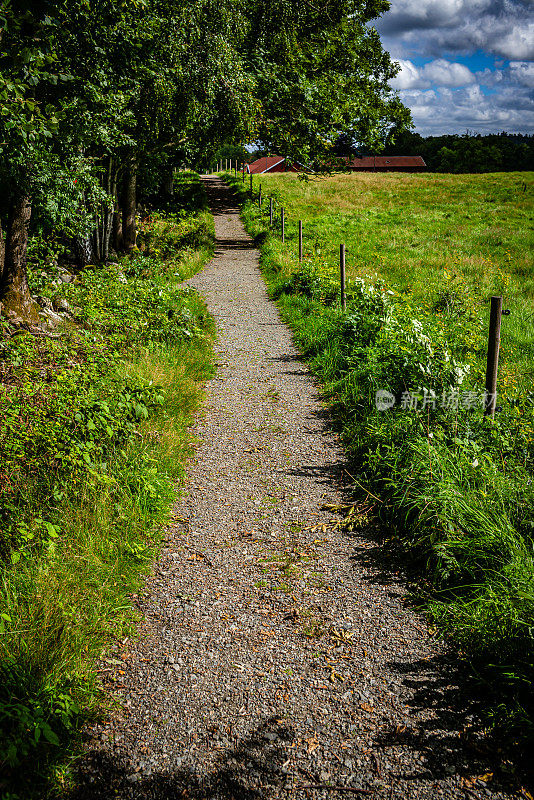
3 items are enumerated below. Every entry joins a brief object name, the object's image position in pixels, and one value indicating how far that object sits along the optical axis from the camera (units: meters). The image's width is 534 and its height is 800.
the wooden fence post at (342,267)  10.11
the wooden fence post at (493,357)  5.21
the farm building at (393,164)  98.94
